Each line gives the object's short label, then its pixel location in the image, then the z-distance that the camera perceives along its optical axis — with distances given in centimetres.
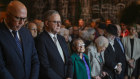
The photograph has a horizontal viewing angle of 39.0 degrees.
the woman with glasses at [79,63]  363
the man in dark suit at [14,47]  225
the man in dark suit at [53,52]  282
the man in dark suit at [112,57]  452
